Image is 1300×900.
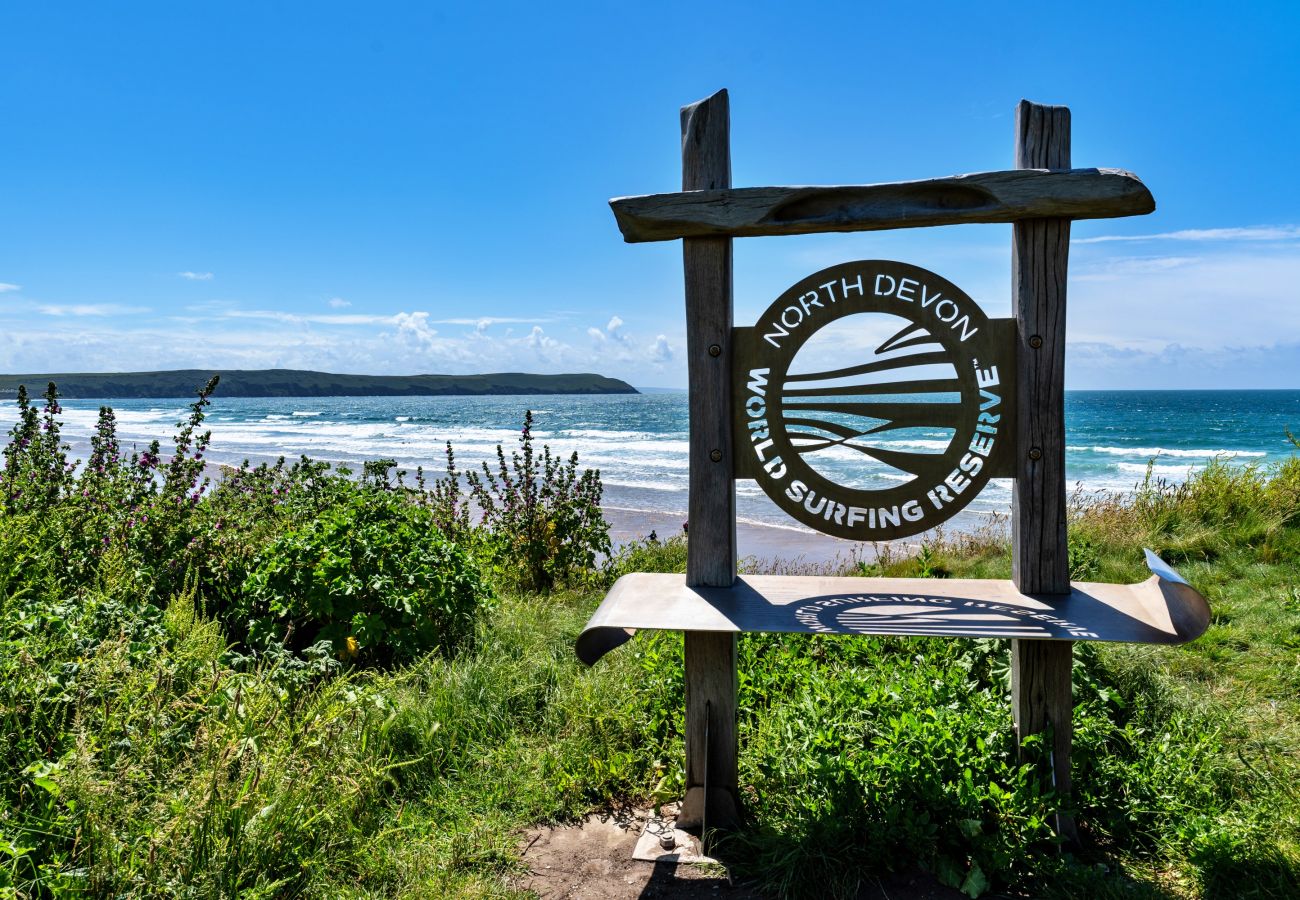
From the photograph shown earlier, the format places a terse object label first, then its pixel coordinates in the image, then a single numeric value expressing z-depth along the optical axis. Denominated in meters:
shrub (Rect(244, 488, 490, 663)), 4.45
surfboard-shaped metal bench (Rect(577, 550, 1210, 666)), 2.86
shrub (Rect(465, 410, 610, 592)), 6.67
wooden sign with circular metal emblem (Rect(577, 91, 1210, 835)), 3.05
